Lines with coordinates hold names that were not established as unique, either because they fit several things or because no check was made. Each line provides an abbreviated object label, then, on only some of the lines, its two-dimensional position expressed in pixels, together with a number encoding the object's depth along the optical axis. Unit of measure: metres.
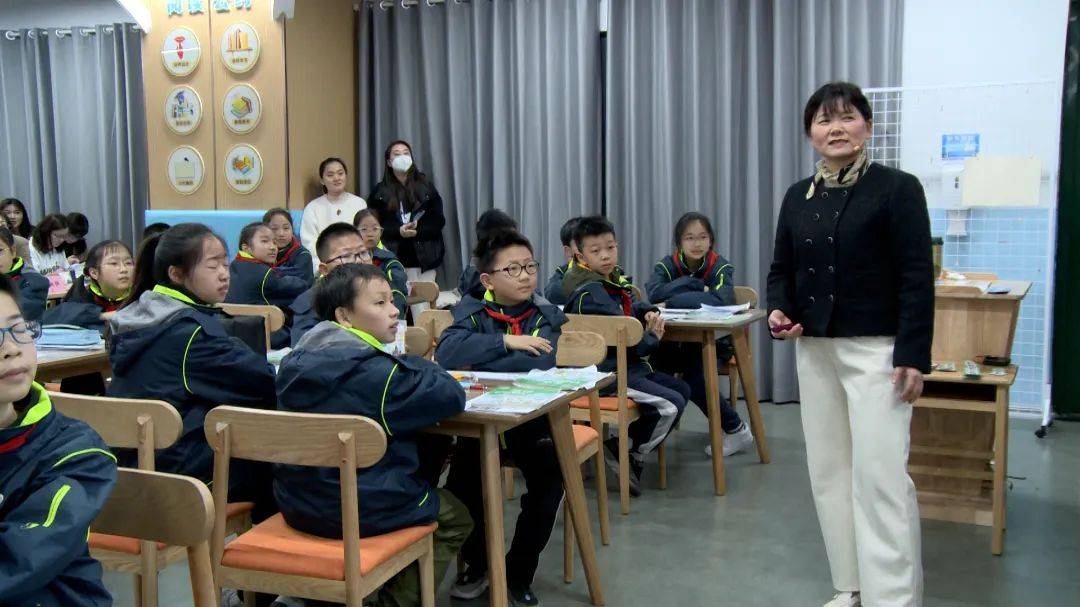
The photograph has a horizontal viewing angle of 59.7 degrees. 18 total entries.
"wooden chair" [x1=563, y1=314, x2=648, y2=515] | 3.34
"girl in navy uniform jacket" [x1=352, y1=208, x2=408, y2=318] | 4.68
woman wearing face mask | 6.00
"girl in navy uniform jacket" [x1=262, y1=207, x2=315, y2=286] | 4.93
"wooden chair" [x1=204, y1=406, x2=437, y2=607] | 1.83
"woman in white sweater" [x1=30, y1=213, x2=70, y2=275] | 6.43
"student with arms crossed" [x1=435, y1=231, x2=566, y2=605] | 2.68
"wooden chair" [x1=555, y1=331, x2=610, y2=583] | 2.92
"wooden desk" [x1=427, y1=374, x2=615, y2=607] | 2.20
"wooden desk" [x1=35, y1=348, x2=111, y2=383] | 3.09
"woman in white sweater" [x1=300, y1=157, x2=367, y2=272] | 6.02
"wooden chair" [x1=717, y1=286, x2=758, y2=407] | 4.61
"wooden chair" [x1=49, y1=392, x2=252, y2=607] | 1.94
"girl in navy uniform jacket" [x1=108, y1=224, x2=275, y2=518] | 2.33
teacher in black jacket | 2.26
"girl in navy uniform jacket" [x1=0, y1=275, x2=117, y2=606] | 1.28
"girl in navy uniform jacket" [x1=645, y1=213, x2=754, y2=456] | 4.30
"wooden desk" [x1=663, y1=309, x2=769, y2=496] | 3.72
